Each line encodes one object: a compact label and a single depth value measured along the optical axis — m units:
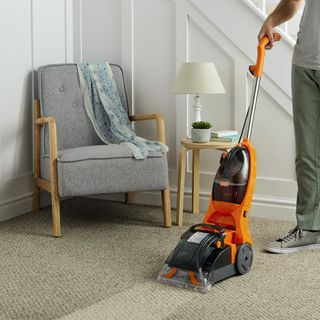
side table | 3.50
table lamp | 3.54
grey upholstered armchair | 3.33
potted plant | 3.53
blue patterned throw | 3.84
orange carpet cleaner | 2.53
